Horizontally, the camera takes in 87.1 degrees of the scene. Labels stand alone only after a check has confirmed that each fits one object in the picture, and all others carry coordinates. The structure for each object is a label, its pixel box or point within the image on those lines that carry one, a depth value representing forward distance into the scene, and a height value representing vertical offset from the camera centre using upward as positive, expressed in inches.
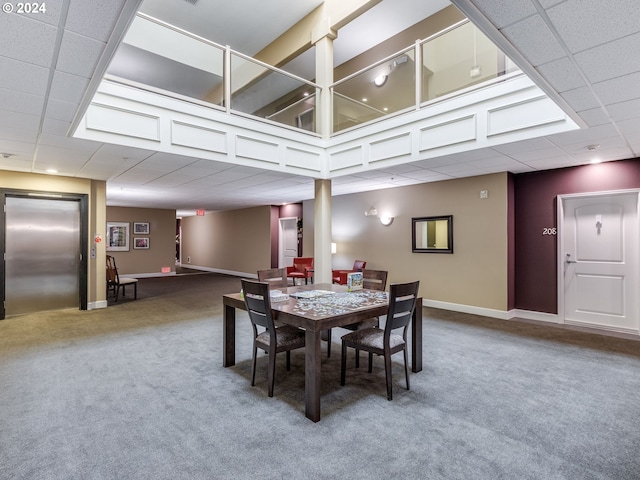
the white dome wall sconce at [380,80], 228.5 +111.9
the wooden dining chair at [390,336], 110.2 -33.9
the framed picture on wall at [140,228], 462.9 +20.7
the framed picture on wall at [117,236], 445.1 +8.7
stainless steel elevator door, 229.0 -8.1
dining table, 98.9 -23.5
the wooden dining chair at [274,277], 174.1 -18.2
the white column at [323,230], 247.3 +9.1
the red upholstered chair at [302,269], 326.3 -26.9
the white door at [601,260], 192.5 -11.3
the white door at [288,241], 418.3 +1.9
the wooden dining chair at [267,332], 112.0 -32.8
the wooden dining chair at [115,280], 287.4 -32.4
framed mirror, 252.7 +6.3
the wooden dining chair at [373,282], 154.7 -19.5
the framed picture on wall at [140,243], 461.4 -0.1
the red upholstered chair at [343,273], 276.1 -25.6
